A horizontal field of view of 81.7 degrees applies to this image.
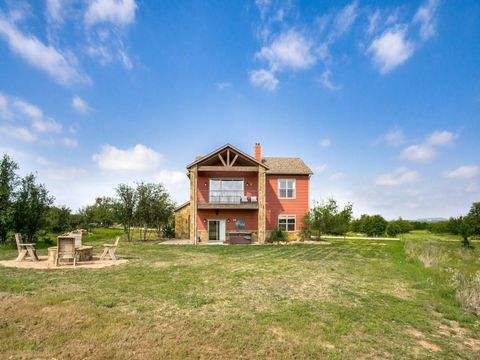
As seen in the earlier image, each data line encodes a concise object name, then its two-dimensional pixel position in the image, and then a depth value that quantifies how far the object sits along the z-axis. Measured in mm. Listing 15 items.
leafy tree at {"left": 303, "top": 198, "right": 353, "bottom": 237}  24062
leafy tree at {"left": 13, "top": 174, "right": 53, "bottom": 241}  16969
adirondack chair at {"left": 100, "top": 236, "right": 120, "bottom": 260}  11352
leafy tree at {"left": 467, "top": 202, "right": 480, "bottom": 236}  25438
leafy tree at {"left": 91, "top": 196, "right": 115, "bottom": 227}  36300
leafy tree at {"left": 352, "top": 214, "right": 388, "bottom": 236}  35875
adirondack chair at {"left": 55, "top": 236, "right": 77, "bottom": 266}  10258
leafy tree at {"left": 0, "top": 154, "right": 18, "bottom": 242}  16469
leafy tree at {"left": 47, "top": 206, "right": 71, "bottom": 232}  20362
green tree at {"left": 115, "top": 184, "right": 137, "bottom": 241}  23016
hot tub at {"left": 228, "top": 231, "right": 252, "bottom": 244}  21750
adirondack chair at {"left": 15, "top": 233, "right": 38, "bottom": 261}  10977
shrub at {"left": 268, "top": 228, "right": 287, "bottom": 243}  23205
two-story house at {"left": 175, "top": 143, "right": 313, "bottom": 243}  22328
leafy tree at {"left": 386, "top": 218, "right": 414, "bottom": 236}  35938
